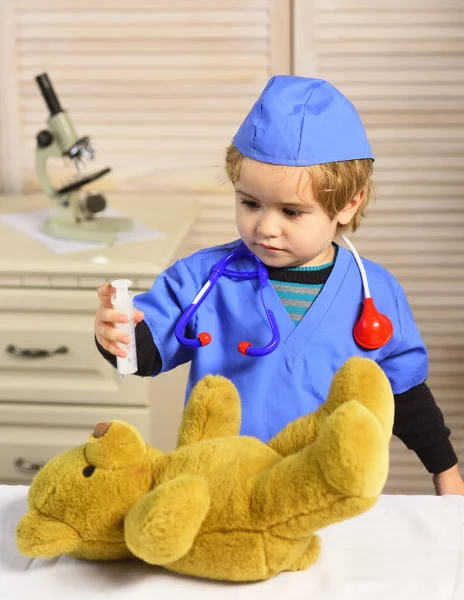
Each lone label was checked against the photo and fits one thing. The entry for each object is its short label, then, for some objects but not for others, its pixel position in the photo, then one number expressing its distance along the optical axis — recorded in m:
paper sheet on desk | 1.78
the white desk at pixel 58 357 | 1.68
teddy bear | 0.70
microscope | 1.84
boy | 0.96
